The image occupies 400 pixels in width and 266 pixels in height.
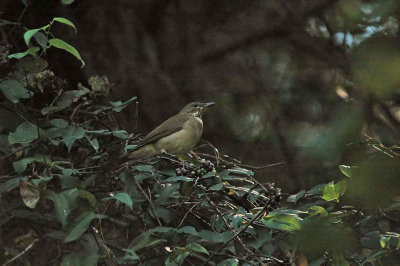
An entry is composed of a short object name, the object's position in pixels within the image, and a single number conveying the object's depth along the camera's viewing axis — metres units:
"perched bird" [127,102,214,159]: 6.80
